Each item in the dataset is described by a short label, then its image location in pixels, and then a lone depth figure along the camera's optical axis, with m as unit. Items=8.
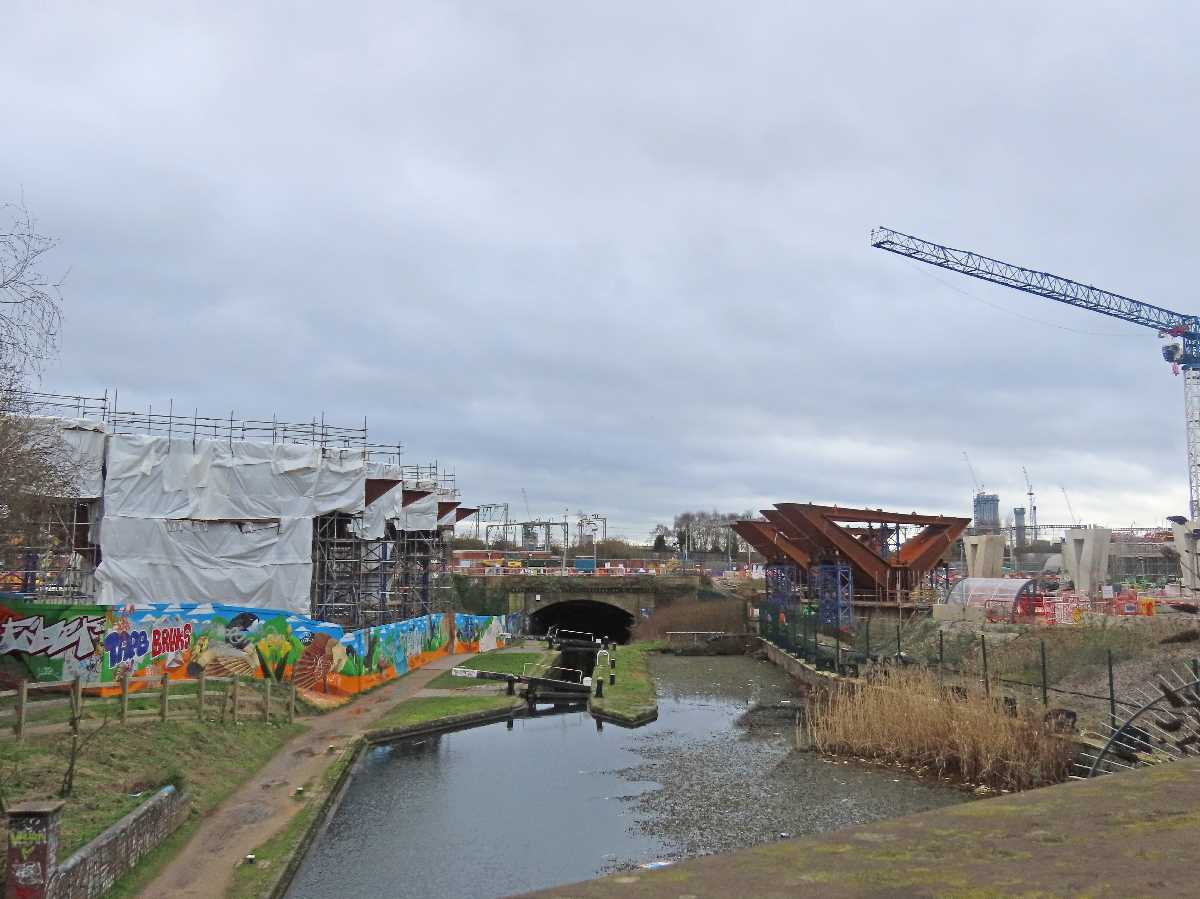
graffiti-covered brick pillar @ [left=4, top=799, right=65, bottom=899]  9.48
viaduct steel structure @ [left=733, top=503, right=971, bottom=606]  48.56
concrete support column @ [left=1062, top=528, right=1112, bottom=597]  46.41
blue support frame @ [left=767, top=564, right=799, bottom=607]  52.80
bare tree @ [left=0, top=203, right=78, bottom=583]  14.94
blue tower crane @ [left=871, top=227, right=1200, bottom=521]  87.19
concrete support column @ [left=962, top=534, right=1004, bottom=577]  52.31
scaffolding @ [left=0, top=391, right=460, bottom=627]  32.94
